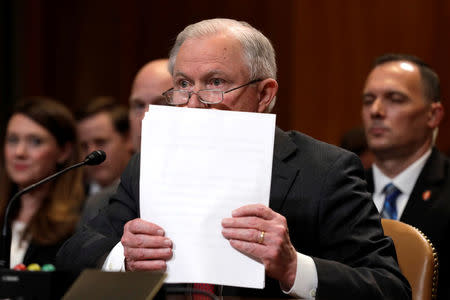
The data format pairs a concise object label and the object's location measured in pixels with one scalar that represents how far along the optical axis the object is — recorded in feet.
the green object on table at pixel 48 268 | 6.25
